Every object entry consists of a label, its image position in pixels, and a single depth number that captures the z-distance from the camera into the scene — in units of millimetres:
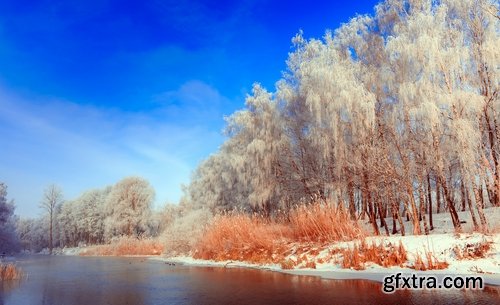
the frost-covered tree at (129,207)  51594
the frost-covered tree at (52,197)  59469
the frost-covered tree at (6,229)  32156
